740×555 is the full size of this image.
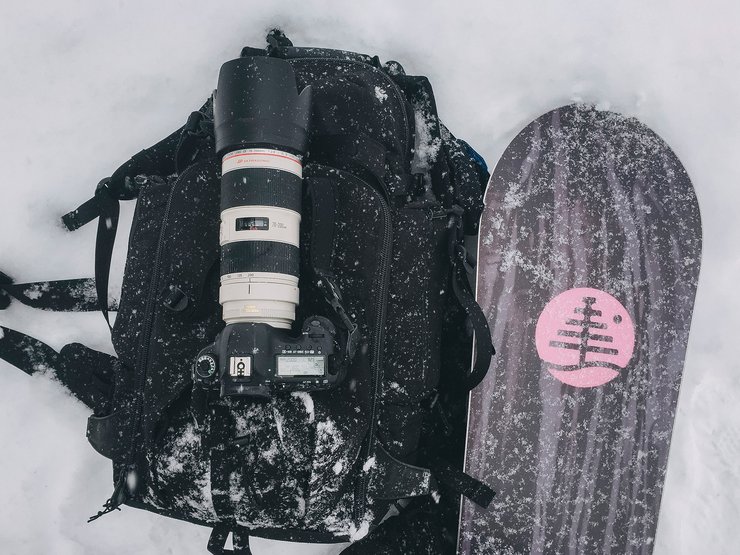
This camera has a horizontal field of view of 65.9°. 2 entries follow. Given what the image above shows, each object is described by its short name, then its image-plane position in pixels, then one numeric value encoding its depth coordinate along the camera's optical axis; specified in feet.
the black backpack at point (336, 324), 3.61
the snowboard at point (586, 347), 4.65
